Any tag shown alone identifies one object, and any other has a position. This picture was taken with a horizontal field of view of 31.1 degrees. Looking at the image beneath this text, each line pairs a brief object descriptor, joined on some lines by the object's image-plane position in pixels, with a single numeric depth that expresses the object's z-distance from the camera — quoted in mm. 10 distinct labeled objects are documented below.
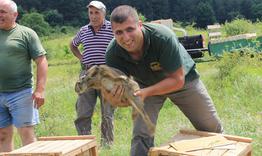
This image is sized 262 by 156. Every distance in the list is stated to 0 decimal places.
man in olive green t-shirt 5105
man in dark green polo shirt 3814
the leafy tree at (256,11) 51972
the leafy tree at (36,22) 50875
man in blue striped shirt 6109
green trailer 14156
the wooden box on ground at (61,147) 3938
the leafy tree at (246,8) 54497
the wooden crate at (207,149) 3686
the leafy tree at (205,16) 54125
